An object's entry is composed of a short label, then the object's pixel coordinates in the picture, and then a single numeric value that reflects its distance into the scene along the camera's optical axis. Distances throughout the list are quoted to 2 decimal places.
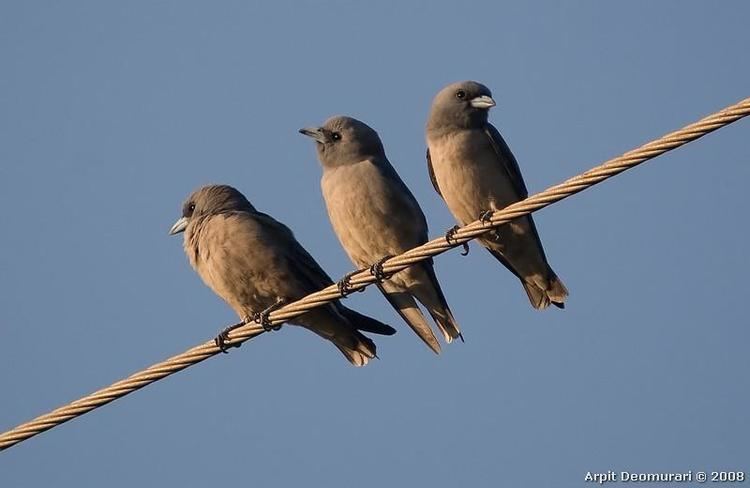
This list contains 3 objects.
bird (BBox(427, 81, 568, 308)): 11.74
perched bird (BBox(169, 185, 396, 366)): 11.48
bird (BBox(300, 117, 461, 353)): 11.81
